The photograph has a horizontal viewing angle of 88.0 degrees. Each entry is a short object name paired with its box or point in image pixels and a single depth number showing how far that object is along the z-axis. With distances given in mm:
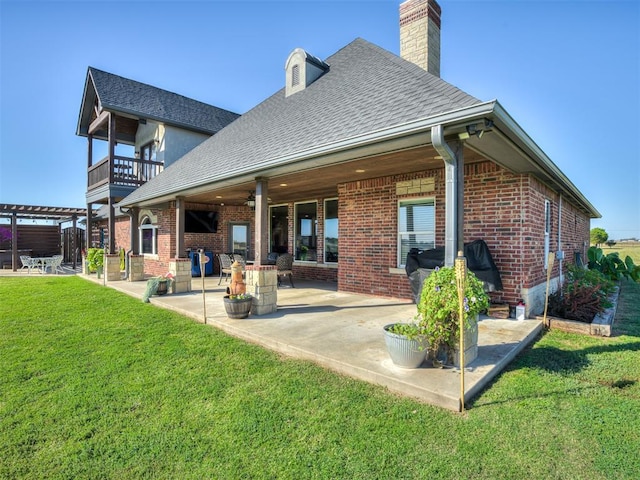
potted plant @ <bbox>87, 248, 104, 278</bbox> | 12808
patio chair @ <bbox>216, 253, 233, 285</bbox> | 10447
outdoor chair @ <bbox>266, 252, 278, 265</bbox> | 10155
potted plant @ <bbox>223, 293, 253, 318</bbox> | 5797
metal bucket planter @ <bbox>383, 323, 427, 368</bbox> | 3424
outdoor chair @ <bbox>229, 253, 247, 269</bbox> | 10141
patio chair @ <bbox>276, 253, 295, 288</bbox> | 9875
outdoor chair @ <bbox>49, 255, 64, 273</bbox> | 15430
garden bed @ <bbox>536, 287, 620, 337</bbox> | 5086
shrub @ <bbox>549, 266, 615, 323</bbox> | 6059
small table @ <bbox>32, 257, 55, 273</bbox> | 15275
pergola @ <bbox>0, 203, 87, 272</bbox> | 15641
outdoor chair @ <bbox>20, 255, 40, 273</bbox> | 15271
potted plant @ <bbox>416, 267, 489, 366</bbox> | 3475
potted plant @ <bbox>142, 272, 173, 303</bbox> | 7914
